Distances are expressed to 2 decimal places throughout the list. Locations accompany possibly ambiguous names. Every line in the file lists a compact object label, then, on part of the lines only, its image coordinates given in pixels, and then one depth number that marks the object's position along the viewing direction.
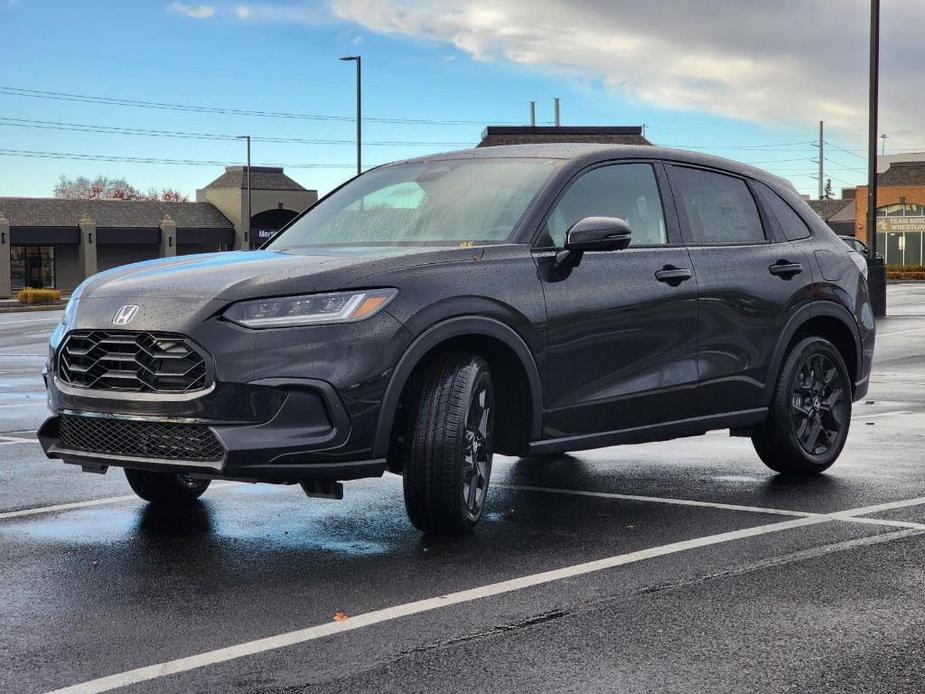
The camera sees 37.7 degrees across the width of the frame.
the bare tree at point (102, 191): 142.75
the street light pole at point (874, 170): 27.44
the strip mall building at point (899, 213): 81.88
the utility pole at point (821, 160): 119.15
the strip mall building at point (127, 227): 72.56
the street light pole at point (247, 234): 82.19
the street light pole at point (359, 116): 45.97
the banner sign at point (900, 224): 81.88
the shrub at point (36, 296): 54.31
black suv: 5.81
